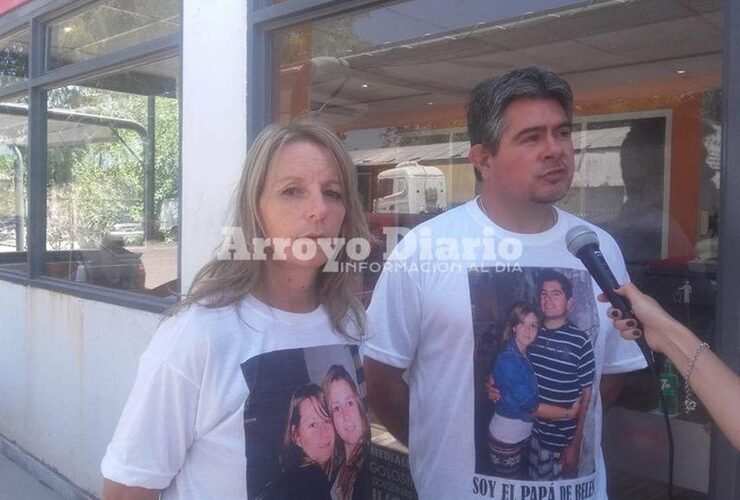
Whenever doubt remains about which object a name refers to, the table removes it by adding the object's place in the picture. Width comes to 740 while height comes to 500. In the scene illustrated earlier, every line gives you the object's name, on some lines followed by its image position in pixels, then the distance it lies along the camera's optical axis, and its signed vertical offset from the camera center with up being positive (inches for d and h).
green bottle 97.7 -23.1
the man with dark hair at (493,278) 69.0 -6.2
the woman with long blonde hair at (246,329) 51.0 -8.6
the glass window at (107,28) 139.0 +43.4
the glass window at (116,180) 143.2 +10.3
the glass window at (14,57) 189.5 +47.2
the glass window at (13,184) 198.1 +11.6
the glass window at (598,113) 104.7 +26.0
